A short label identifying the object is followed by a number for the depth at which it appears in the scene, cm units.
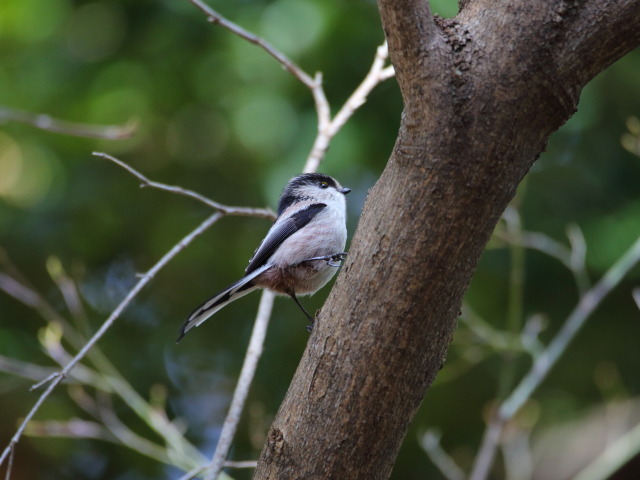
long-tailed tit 694
